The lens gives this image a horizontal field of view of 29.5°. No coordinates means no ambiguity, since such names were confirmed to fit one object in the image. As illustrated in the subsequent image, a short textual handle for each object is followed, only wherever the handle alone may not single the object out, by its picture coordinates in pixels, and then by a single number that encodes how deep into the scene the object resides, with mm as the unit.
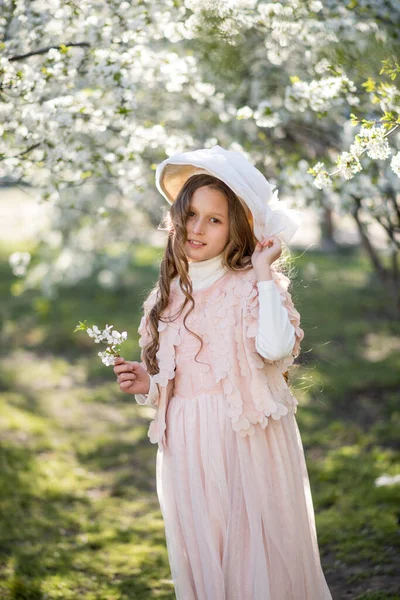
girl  2635
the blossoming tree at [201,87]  3439
